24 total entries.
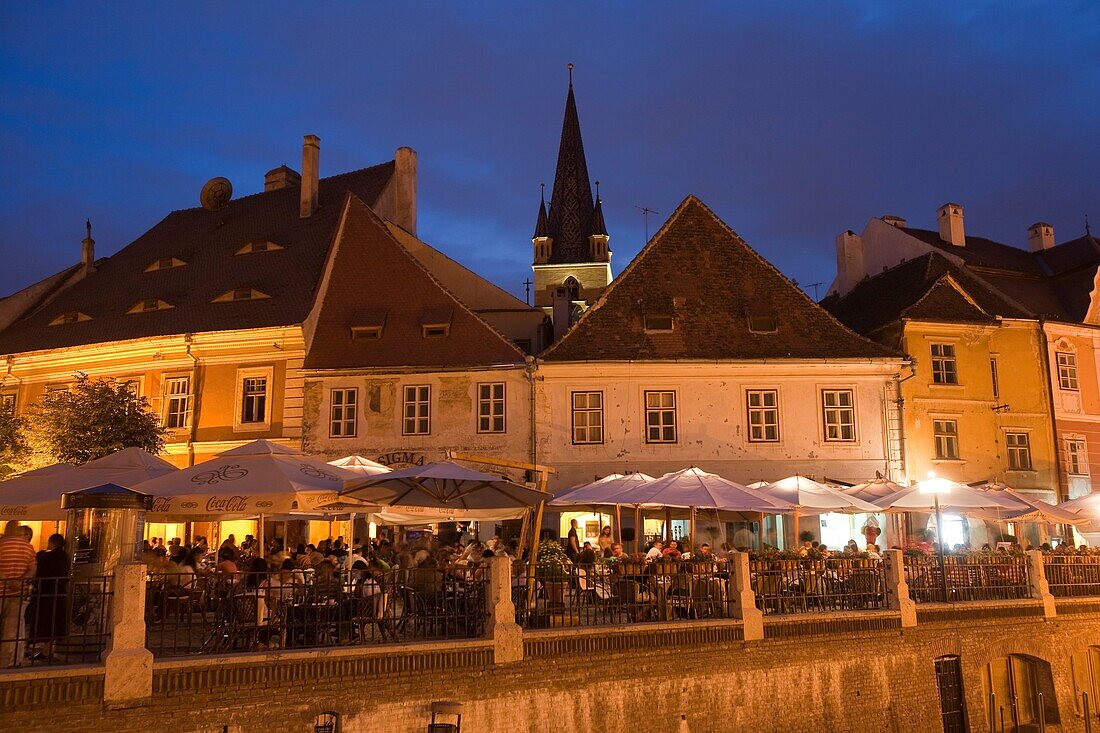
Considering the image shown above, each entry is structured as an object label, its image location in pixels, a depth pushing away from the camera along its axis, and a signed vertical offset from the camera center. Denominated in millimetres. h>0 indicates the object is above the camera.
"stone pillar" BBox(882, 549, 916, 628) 18828 -489
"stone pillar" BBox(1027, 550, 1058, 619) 20969 -426
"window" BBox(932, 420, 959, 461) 29562 +3630
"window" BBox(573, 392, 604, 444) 27516 +4047
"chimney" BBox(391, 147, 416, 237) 35938 +13240
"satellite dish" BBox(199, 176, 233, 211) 38312 +14173
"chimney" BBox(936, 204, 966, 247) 37562 +12499
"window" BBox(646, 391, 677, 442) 27500 +4029
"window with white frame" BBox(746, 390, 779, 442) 27547 +4069
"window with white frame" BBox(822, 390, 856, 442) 27703 +4075
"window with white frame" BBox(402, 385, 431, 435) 28031 +4331
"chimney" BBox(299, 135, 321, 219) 34219 +13332
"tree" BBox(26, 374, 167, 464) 24922 +3634
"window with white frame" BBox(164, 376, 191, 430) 29078 +4823
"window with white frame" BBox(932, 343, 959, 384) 30083 +5849
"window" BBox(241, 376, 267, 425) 28578 +4758
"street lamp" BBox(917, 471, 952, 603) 20984 +1593
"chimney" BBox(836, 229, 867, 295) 39375 +11784
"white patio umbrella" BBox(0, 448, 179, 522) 16188 +1493
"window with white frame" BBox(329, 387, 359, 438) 28188 +4345
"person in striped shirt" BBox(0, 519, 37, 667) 11875 -294
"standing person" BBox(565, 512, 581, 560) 19131 +422
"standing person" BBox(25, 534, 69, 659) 12148 -329
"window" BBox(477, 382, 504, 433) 27828 +4367
